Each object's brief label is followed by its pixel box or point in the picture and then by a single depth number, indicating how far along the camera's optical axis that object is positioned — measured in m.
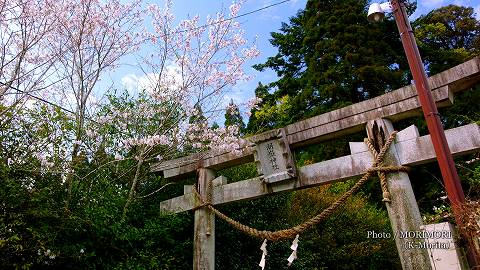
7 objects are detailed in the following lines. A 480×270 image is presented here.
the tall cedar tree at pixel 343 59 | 15.06
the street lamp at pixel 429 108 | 3.74
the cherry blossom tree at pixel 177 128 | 6.98
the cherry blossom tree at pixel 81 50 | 6.44
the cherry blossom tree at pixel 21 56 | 5.33
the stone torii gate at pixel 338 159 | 4.57
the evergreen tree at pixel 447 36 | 15.76
